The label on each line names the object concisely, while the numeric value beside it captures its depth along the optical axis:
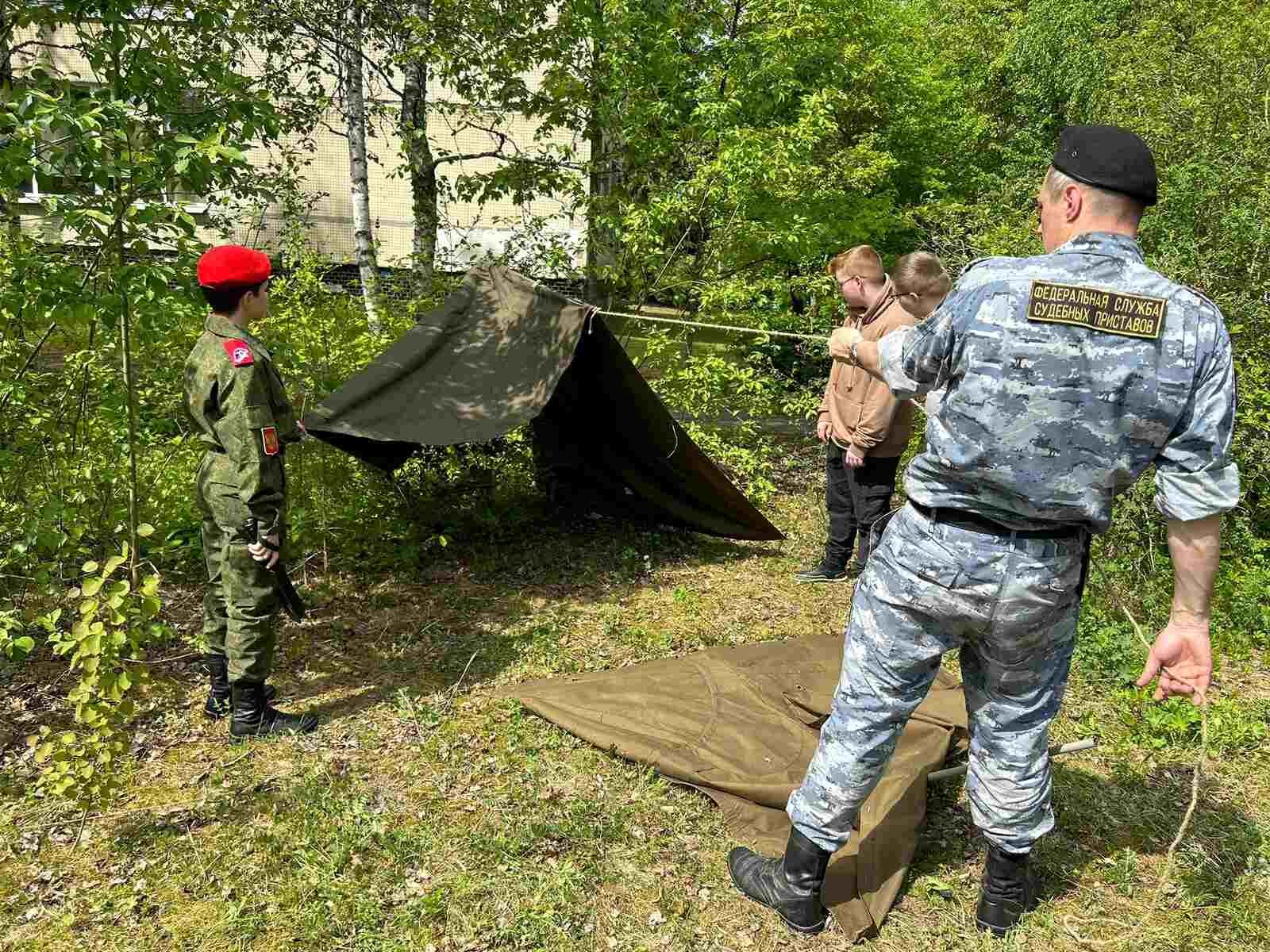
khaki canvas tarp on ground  2.66
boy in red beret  3.09
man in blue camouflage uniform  1.93
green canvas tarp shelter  4.23
